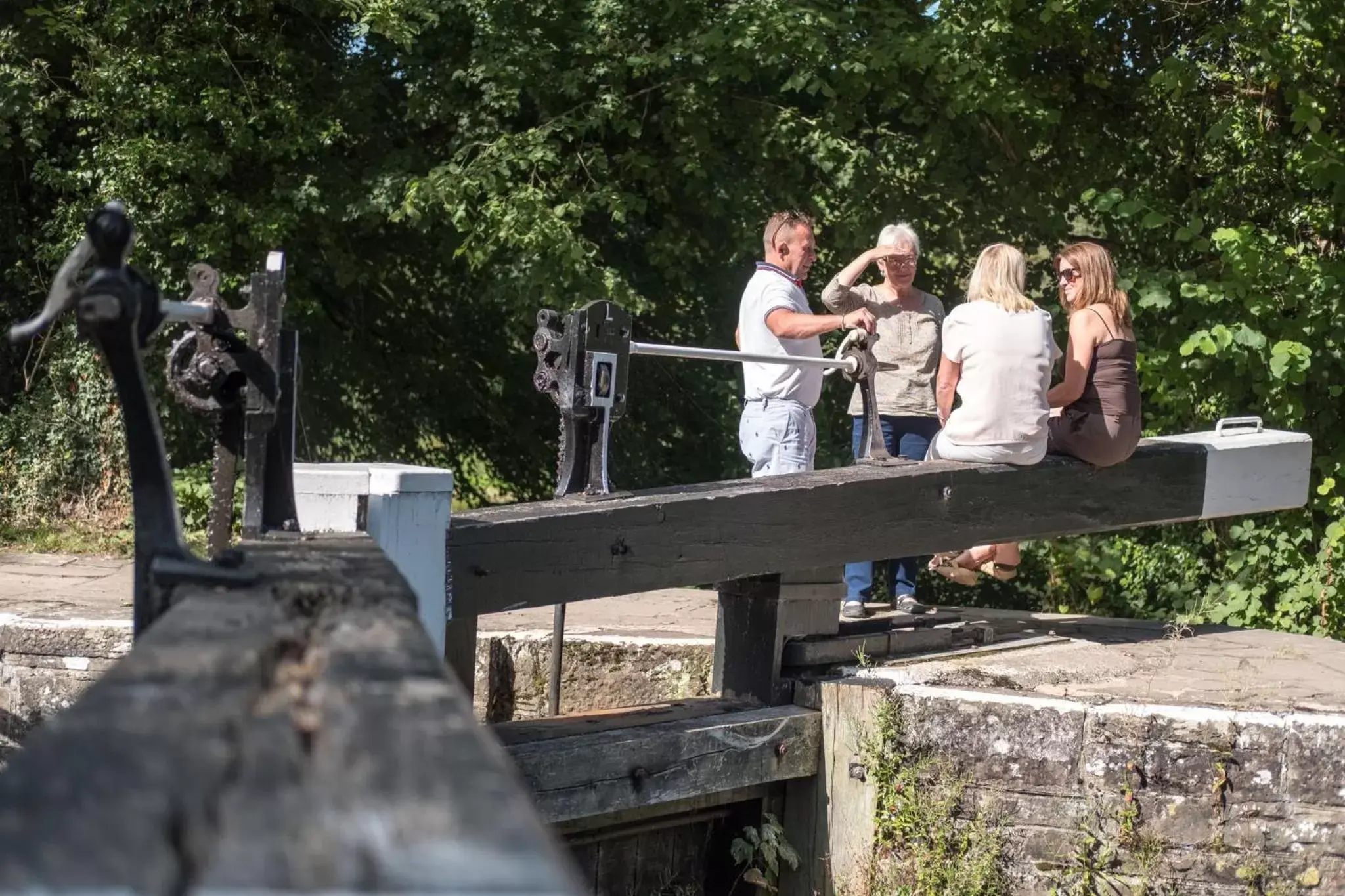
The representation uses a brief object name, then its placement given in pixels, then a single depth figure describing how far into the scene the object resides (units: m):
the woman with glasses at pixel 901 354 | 5.65
